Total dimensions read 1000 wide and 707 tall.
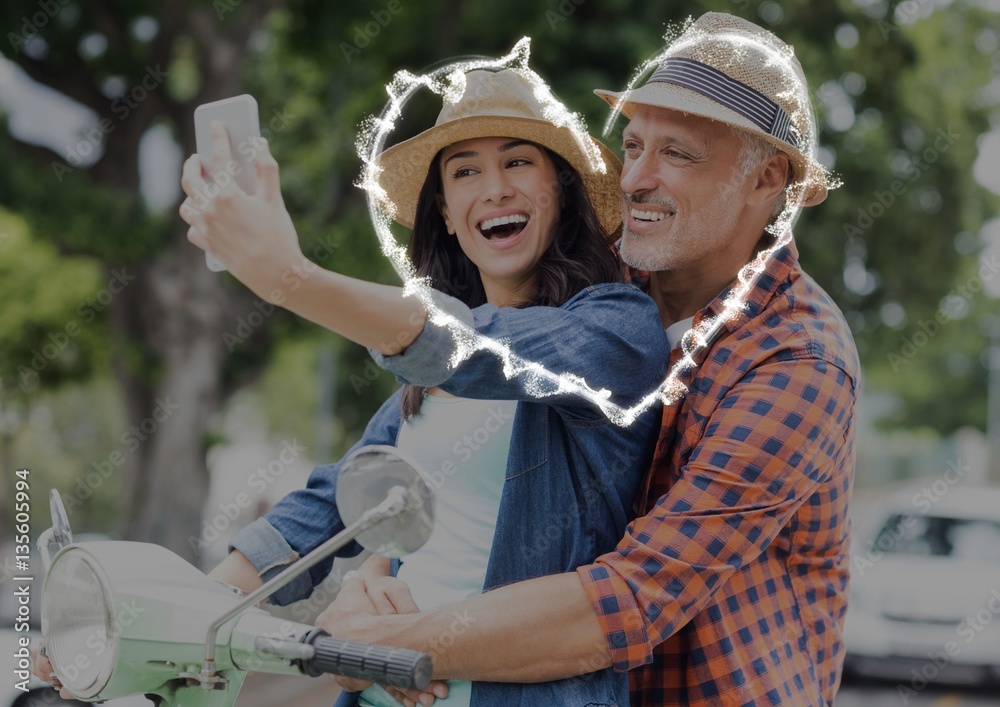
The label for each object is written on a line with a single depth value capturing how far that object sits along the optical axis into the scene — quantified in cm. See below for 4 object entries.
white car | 884
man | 174
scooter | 136
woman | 147
